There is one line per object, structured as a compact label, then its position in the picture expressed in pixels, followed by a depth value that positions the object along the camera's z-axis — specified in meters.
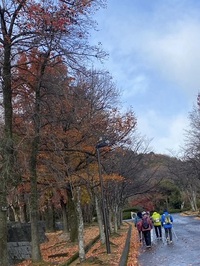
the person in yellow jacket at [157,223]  16.97
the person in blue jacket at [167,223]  14.33
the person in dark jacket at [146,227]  14.01
